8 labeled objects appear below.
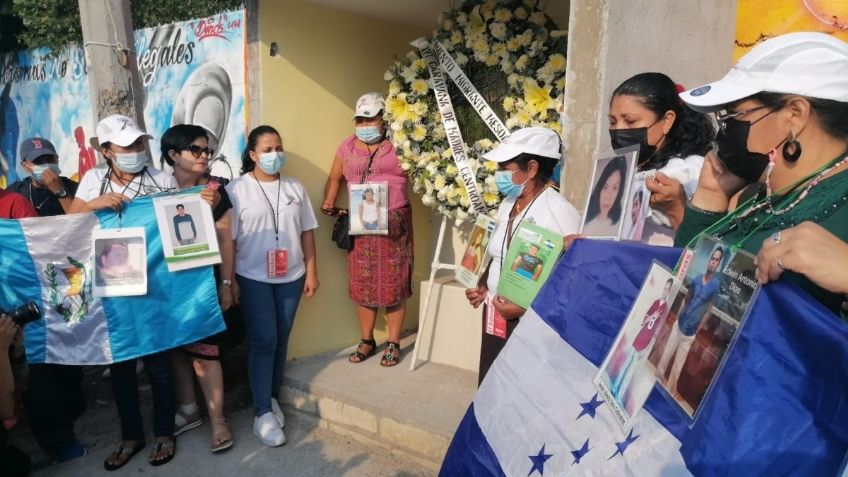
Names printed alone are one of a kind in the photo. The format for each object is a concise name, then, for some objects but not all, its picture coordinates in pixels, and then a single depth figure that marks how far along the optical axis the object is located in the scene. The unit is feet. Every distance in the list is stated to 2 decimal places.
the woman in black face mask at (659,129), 7.48
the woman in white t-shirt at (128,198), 10.71
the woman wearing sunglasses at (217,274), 11.59
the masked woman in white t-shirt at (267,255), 12.24
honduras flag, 3.56
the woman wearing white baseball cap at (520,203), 9.02
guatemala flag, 10.49
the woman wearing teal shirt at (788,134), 4.18
